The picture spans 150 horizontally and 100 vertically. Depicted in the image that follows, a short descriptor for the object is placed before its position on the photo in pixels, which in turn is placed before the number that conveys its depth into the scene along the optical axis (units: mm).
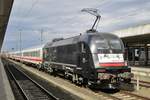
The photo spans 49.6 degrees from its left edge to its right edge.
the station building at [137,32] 15007
